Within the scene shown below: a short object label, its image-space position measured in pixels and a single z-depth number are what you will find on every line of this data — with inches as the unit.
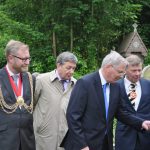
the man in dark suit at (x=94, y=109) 192.7
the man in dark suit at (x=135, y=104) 234.1
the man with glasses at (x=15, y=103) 194.7
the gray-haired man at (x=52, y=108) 241.9
